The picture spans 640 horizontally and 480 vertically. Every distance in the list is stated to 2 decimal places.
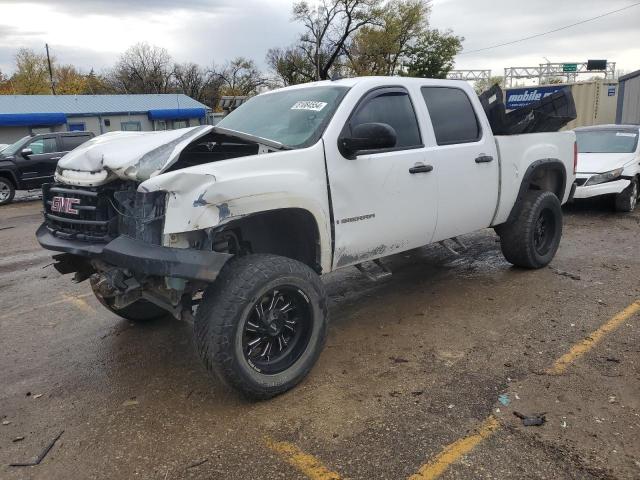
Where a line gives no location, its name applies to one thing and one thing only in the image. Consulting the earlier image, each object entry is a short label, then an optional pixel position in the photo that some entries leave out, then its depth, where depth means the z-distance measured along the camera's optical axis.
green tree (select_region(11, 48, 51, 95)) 56.47
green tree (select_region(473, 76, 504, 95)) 48.28
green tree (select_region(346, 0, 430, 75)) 41.06
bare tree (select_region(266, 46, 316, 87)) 45.27
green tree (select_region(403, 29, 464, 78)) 44.12
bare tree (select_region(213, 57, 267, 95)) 58.53
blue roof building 31.88
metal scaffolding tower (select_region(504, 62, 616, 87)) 45.41
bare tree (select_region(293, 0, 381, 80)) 40.69
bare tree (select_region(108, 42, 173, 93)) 56.56
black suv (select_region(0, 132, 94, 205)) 14.31
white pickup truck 2.98
